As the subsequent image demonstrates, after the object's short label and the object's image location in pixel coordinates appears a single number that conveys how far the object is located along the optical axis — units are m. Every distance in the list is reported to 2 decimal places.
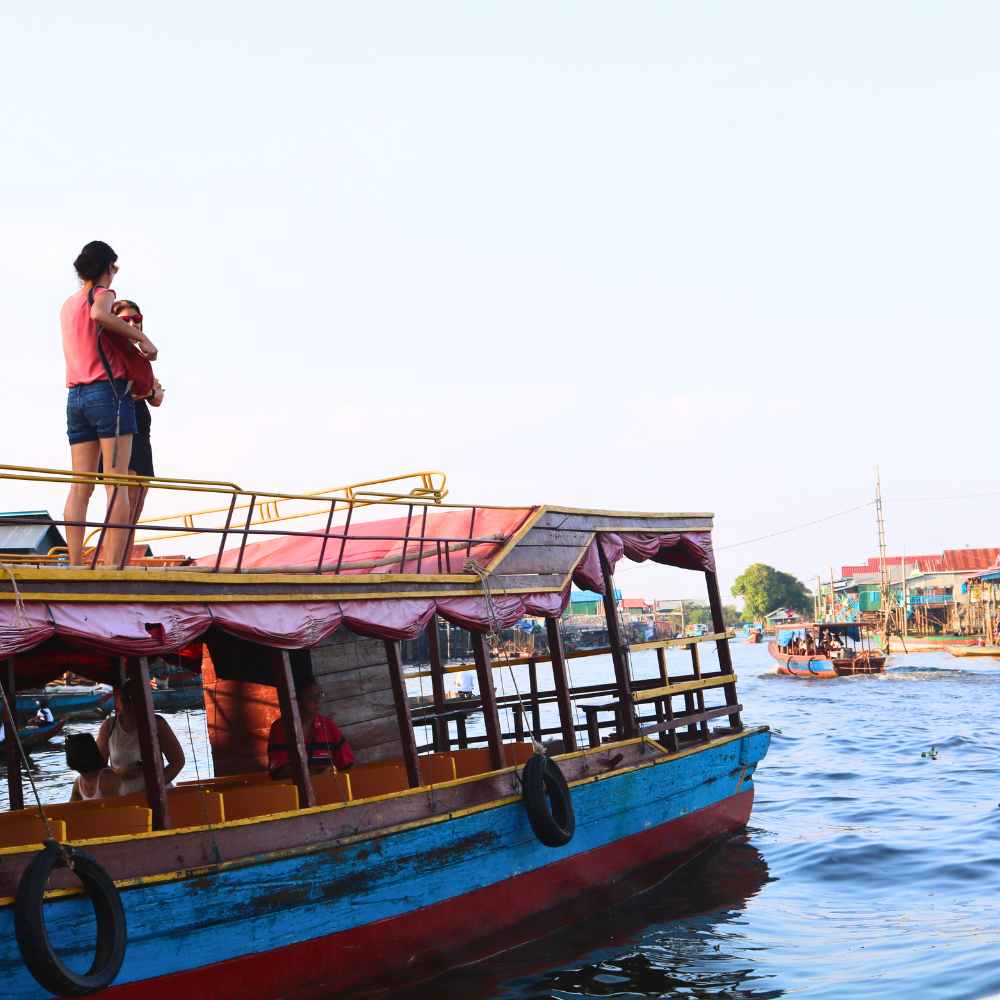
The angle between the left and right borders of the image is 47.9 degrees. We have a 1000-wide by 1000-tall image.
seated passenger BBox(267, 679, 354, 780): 9.16
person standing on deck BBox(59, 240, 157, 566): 7.52
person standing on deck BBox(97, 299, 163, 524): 7.95
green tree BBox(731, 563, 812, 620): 149.62
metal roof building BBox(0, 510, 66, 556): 26.91
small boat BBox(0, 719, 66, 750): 27.60
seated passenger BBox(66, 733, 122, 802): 8.61
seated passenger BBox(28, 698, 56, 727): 29.83
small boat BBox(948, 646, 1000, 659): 57.00
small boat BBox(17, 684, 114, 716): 33.12
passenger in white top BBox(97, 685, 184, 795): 8.46
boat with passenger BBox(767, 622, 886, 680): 48.59
